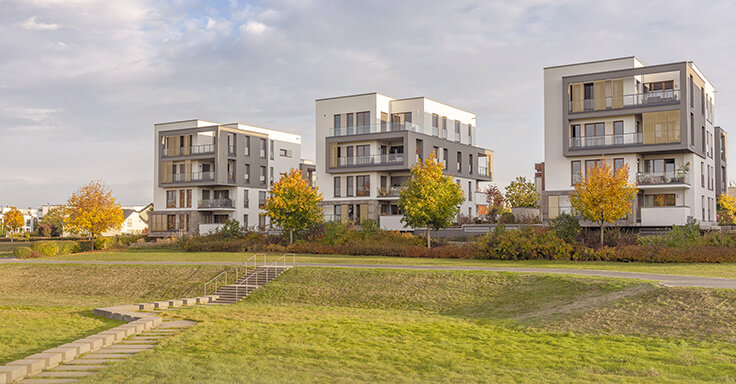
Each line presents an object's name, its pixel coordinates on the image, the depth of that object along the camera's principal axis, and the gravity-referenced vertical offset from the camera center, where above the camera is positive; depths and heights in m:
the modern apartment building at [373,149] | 52.91 +6.26
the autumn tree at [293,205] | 41.75 +0.99
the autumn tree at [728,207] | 45.31 +0.89
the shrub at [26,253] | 41.25 -2.24
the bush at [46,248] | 42.03 -1.93
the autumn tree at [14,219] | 74.06 +0.09
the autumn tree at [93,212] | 46.41 +0.60
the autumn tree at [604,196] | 33.44 +1.26
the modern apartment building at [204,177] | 63.31 +4.46
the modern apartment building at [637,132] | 40.81 +6.02
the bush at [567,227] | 34.03 -0.43
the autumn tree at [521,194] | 62.56 +2.59
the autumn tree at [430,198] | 38.53 +1.34
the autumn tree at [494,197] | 60.50 +2.24
